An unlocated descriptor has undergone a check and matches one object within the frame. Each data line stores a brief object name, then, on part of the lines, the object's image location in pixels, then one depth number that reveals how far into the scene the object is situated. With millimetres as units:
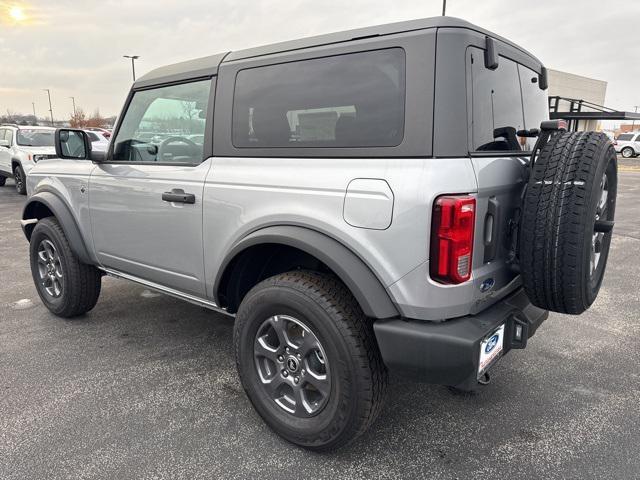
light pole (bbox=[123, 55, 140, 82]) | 34812
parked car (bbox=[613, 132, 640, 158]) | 29703
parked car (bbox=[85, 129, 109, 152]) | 13506
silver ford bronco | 1917
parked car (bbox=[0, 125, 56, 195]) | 11641
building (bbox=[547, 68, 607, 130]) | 48297
